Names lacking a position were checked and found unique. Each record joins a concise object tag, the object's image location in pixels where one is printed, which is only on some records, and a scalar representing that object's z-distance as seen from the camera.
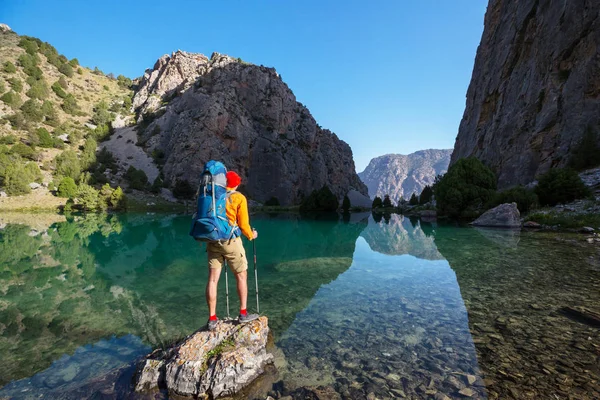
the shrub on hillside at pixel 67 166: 62.22
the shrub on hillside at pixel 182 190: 75.38
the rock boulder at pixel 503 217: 25.48
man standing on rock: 5.24
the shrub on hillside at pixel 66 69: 101.44
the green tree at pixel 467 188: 34.69
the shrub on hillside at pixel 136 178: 70.62
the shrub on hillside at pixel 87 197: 51.41
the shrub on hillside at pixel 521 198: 28.33
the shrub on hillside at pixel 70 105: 90.19
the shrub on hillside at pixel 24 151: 61.22
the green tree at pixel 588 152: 29.91
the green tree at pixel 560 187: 25.70
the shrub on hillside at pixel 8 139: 63.61
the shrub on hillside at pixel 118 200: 54.91
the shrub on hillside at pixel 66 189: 54.38
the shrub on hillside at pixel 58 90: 91.00
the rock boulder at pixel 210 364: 4.23
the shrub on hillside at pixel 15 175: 49.69
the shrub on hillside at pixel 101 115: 93.93
